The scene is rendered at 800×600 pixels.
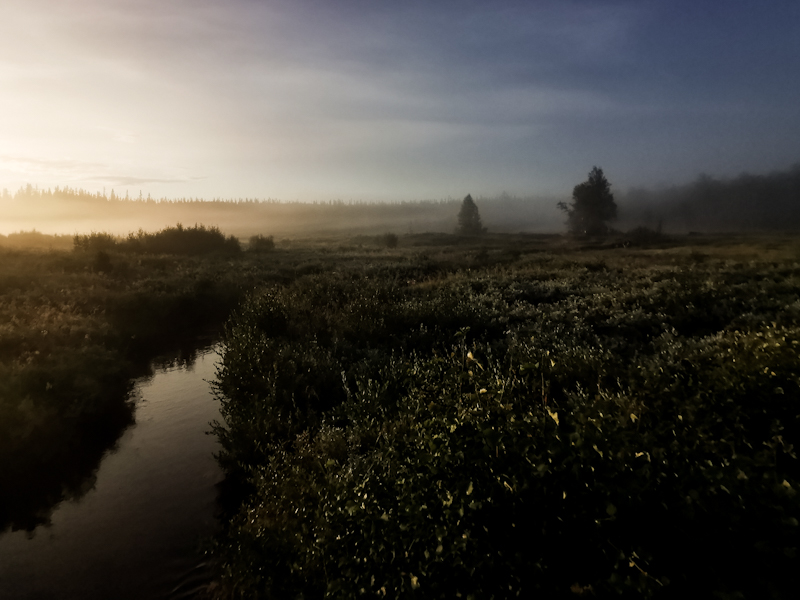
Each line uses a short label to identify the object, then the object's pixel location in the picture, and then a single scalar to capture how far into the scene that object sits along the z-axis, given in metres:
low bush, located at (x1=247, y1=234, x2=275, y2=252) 63.50
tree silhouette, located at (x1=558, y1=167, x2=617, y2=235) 77.12
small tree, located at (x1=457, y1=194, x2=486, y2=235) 103.38
